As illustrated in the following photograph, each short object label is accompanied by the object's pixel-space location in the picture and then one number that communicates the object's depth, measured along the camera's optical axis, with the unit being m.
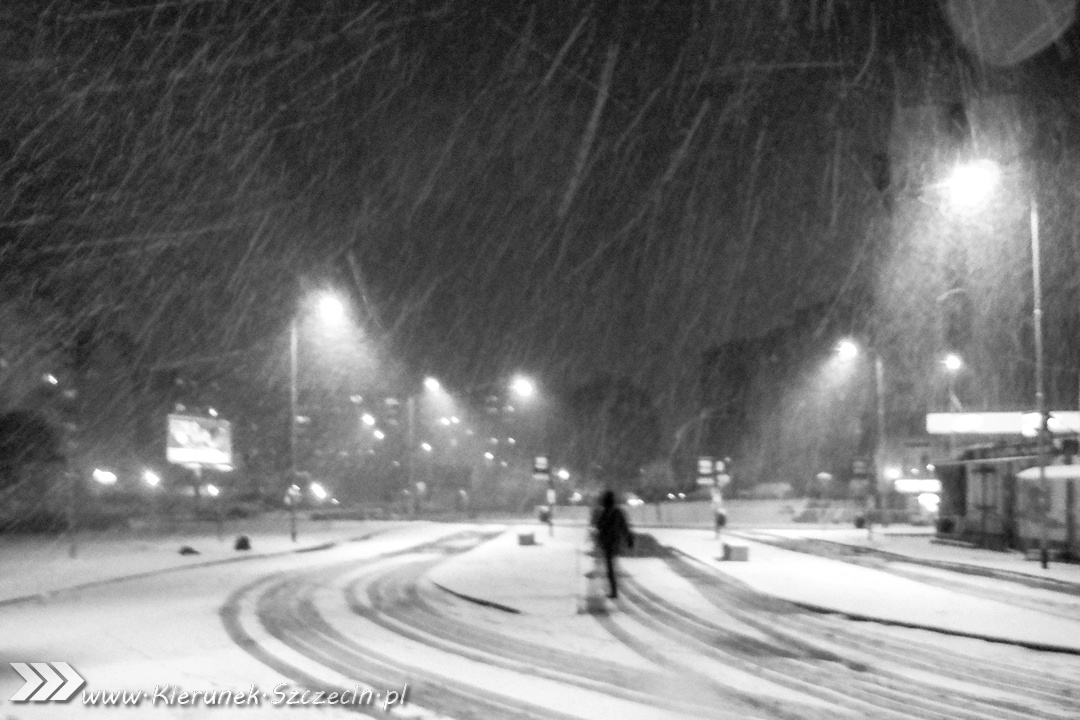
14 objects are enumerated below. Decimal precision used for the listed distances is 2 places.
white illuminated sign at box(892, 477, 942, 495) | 56.84
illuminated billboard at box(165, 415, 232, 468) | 42.53
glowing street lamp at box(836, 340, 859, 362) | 57.41
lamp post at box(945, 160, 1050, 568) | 26.27
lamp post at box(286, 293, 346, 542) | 39.06
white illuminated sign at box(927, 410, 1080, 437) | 40.94
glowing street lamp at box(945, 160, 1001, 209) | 28.27
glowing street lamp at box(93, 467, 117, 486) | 68.56
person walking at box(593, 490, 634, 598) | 17.92
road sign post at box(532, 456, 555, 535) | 40.00
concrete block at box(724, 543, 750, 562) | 28.14
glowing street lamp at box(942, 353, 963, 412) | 47.85
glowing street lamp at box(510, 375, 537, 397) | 46.53
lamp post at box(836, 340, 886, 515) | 45.94
